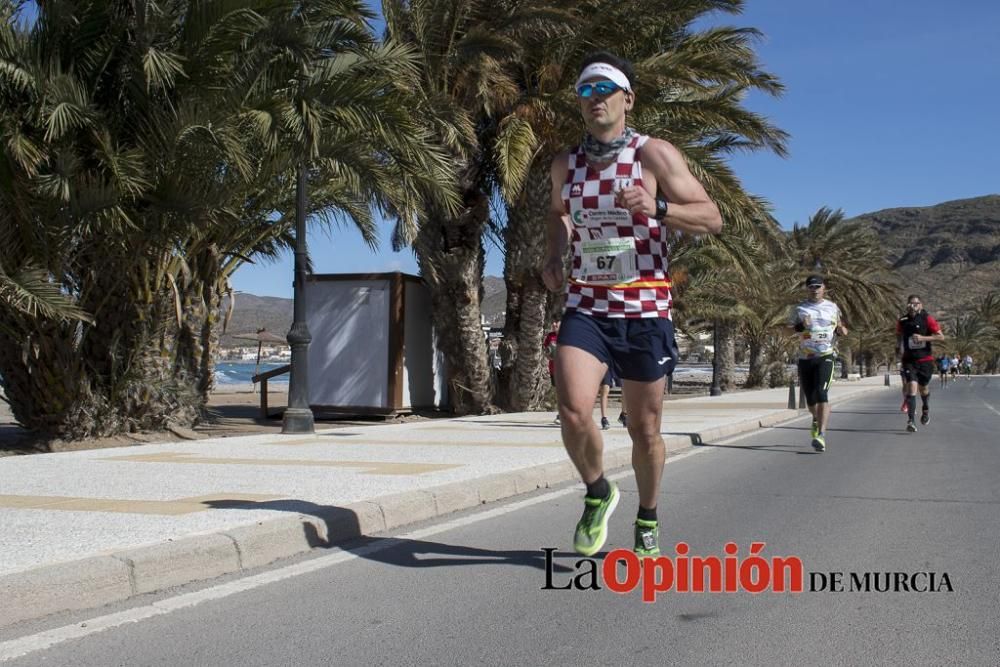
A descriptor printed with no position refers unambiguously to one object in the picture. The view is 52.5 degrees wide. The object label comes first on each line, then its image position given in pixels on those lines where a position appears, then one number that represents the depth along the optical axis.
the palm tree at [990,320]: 86.44
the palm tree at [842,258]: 39.12
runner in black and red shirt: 14.08
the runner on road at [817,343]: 11.05
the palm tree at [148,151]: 10.27
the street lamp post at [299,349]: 12.30
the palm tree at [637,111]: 15.66
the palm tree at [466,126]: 15.17
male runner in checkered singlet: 4.53
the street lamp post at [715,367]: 29.67
